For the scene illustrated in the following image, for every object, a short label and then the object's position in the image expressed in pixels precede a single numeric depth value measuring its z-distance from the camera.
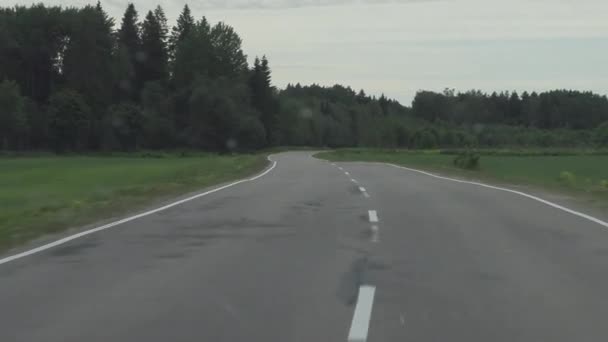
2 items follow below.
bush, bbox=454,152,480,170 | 49.66
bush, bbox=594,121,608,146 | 136.76
